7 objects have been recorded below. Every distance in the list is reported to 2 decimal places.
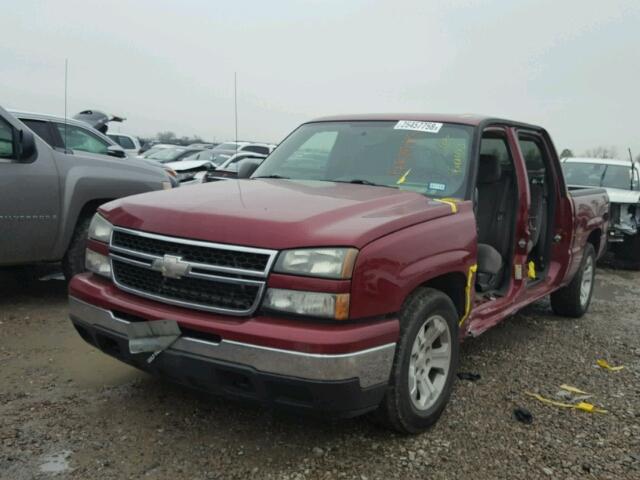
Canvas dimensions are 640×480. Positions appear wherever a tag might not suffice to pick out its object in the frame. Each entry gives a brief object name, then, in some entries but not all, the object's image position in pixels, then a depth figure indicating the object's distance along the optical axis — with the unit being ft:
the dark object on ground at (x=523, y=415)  11.18
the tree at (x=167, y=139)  143.23
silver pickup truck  15.96
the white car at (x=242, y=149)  61.87
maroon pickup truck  8.32
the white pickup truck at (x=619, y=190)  29.84
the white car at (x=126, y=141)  64.13
